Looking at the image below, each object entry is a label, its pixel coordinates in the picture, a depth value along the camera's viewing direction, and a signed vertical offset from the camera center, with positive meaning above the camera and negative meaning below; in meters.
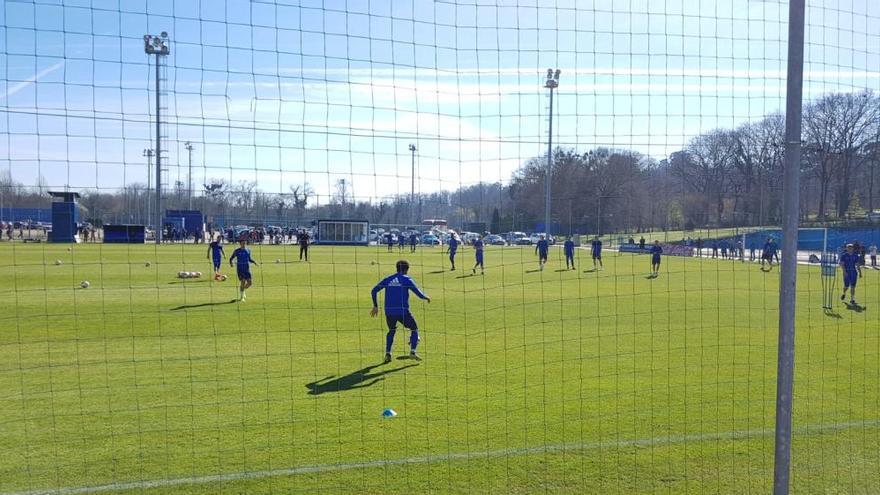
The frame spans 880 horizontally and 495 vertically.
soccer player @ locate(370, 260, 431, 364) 10.55 -1.18
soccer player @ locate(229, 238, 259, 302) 18.09 -1.01
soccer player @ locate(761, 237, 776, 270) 26.82 -0.78
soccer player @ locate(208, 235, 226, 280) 24.49 -1.09
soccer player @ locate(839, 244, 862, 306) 18.77 -0.98
